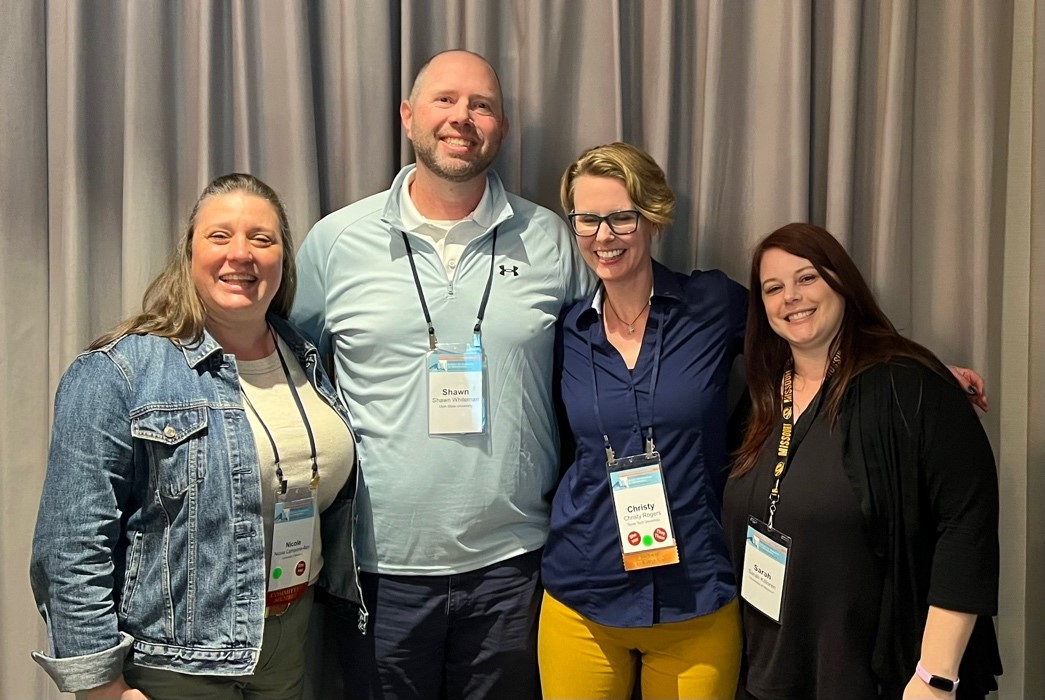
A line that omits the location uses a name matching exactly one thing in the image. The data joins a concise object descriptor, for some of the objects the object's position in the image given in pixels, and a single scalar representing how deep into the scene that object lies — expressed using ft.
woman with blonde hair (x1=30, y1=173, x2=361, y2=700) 5.11
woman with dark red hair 5.37
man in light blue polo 6.38
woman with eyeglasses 6.12
